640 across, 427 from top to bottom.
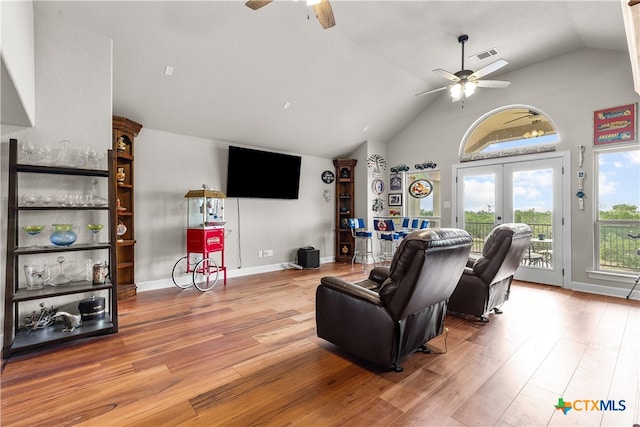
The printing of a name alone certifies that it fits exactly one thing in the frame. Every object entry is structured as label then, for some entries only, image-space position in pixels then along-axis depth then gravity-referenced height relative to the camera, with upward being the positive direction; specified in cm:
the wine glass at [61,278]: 286 -68
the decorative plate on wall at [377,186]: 709 +63
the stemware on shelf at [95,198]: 296 +14
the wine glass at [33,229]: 265 -16
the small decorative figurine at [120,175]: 413 +53
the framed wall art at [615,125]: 418 +129
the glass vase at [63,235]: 274 -23
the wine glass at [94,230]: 297 -20
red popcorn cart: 460 -48
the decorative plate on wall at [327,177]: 709 +86
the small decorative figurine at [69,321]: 272 -105
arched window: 508 +148
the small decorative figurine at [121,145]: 410 +97
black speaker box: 618 -102
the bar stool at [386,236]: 613 -54
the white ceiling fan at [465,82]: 392 +184
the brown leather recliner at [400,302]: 199 -72
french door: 487 +10
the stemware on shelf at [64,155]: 283 +57
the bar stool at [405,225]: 634 -32
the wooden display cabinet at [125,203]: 407 +13
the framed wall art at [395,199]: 715 +30
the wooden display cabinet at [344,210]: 714 +2
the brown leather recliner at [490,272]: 304 -68
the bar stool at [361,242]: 634 -77
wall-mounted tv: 552 +77
